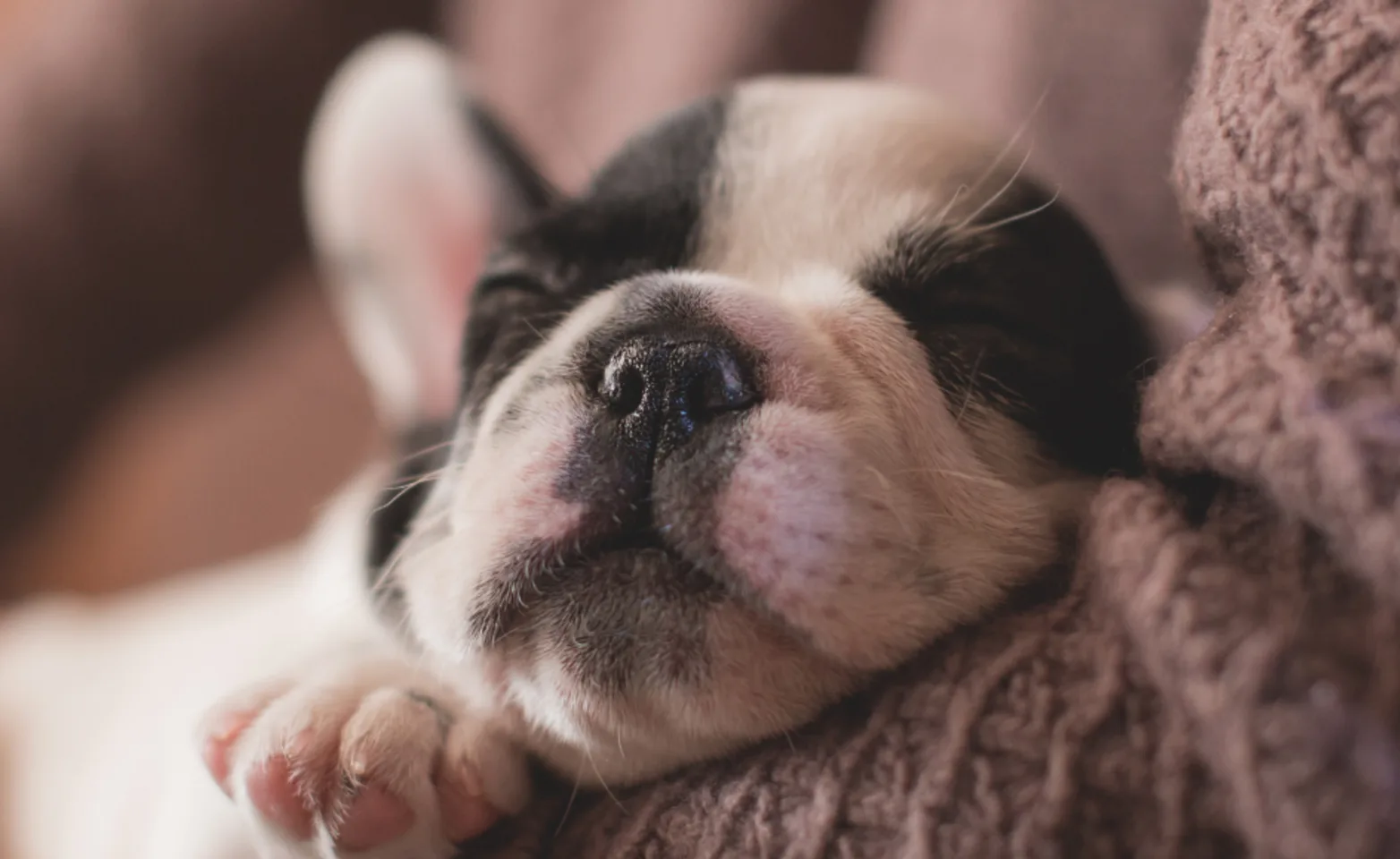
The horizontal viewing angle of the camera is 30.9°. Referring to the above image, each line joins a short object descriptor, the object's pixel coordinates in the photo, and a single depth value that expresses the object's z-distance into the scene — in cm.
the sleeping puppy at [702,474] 26
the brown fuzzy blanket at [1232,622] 23
